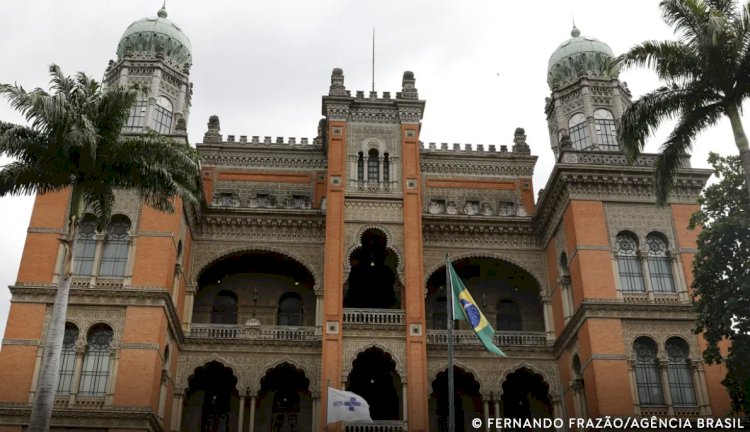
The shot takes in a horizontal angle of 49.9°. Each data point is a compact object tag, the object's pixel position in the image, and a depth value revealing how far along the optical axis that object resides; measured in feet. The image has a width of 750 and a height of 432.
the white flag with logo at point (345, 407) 91.81
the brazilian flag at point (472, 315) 77.41
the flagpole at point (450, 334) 66.80
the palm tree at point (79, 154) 72.64
